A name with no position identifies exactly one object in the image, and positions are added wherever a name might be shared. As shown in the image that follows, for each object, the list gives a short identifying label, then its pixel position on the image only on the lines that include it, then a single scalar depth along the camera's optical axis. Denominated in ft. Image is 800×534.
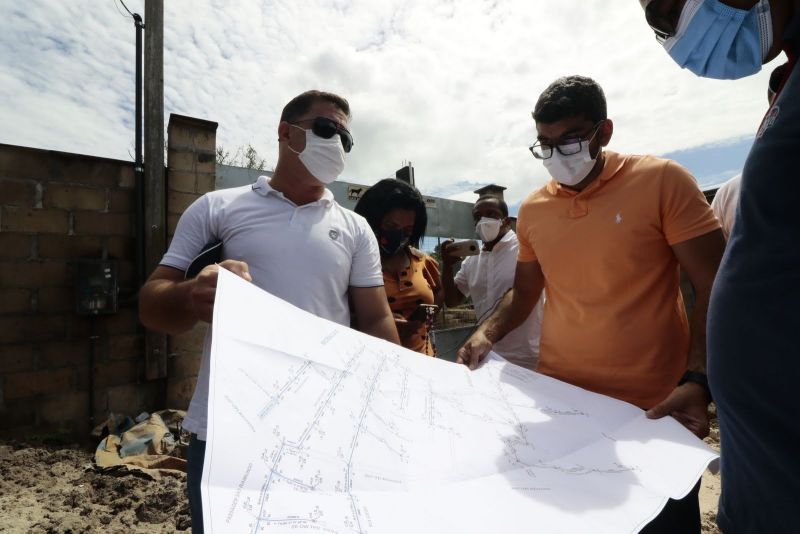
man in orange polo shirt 3.89
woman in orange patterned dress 8.04
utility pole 12.13
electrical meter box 11.08
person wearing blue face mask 1.86
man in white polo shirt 4.08
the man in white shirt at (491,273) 8.71
